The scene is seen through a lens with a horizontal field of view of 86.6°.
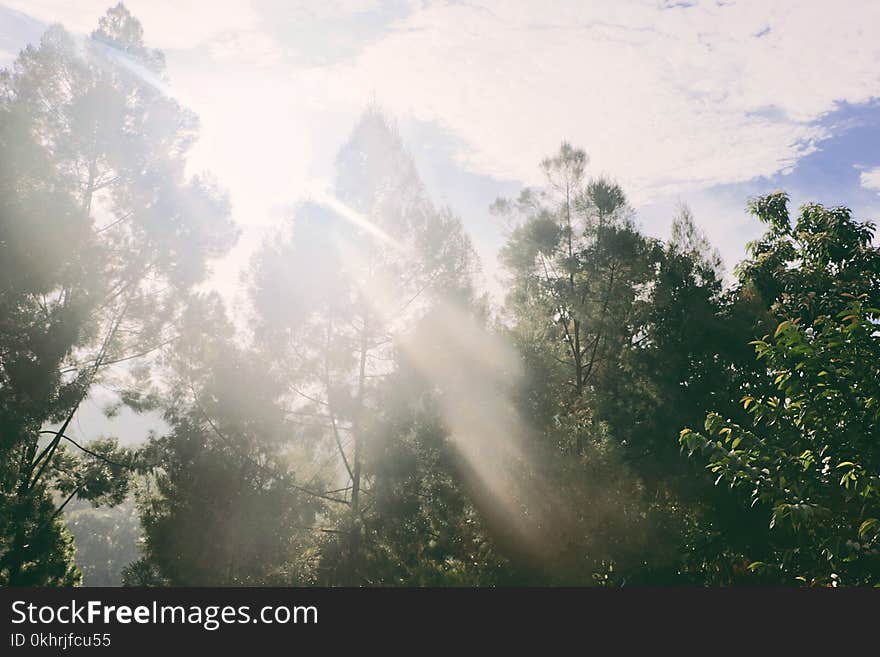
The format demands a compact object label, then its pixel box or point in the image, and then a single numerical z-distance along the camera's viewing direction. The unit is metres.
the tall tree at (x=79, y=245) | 10.82
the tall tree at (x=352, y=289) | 14.28
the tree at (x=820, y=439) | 4.19
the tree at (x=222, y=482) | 12.73
